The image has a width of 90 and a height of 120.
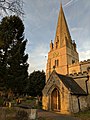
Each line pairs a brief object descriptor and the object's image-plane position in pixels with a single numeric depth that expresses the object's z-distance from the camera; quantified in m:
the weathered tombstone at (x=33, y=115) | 7.05
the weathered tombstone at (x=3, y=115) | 6.23
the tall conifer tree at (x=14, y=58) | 12.72
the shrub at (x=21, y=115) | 6.74
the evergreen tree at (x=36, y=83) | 26.97
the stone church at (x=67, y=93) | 11.38
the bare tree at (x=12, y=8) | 4.48
